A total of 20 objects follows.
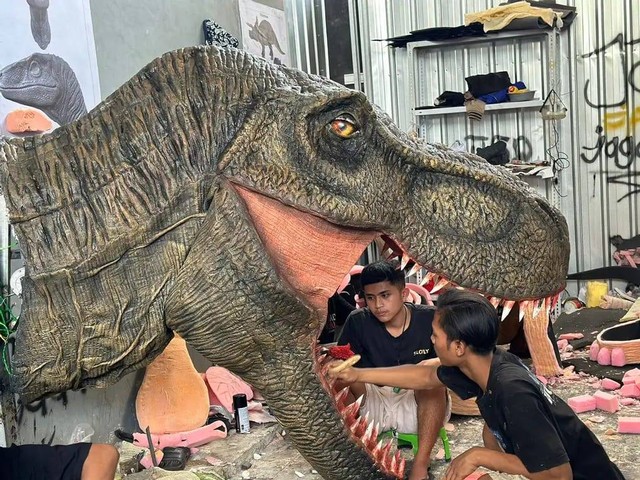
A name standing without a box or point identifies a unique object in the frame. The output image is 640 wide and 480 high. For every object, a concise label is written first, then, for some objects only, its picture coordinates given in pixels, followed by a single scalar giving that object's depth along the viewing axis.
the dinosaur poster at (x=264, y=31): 6.40
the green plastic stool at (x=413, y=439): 4.55
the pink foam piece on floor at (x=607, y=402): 5.12
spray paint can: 4.89
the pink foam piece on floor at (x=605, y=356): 6.13
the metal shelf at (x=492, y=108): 8.70
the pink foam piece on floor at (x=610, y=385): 5.62
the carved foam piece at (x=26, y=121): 3.68
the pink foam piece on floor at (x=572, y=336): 7.14
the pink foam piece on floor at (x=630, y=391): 5.39
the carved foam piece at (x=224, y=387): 5.20
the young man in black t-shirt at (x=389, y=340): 4.53
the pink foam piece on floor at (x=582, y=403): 5.16
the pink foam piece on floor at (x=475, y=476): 3.30
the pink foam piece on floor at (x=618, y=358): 6.04
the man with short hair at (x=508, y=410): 2.97
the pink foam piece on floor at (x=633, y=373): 5.59
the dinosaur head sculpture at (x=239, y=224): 1.64
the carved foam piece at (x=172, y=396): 4.80
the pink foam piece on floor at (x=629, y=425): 4.64
